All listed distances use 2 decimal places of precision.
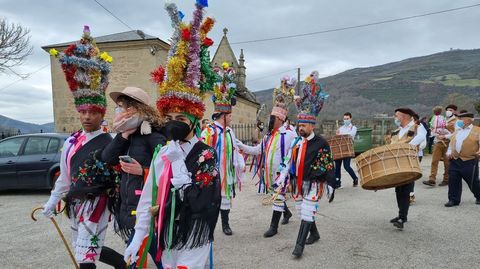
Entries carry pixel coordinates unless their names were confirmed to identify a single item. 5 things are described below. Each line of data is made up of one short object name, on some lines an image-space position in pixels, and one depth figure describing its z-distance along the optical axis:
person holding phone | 2.54
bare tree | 16.97
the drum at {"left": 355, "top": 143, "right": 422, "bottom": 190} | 4.47
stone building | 17.00
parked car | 8.09
